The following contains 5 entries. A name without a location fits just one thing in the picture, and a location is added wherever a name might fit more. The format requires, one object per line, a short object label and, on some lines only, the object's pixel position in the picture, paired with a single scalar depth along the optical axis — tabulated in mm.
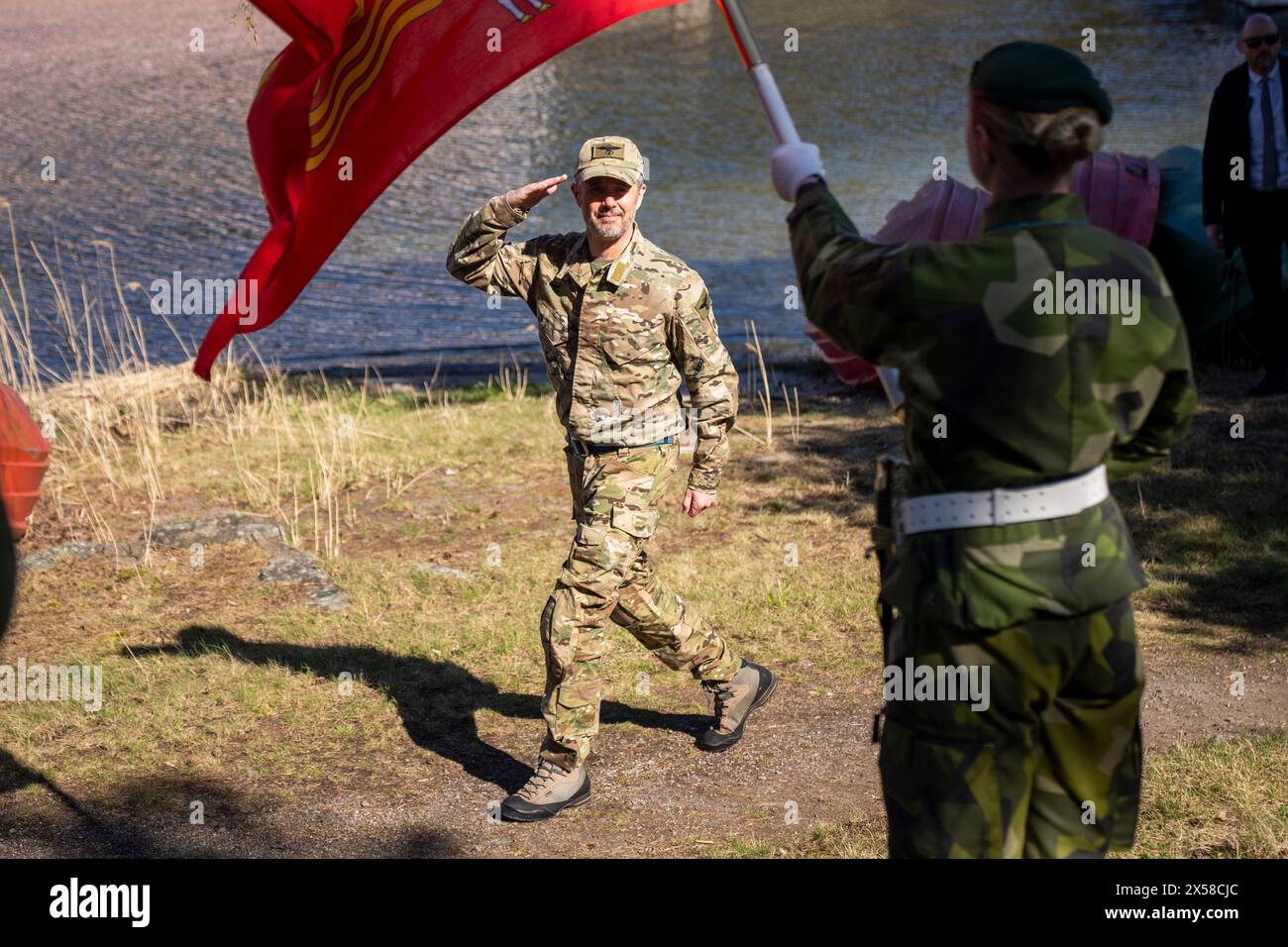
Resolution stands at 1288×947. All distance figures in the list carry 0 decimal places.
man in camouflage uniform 4789
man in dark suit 8383
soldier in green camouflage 2881
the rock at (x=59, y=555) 7579
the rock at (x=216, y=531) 7758
